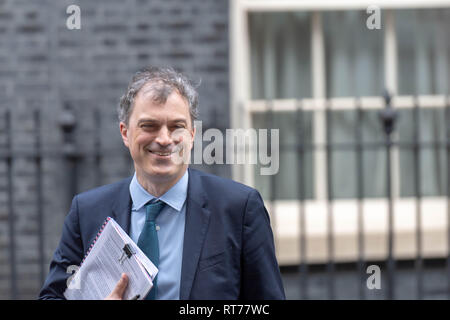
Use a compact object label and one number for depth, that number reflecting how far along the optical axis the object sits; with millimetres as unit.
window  5906
